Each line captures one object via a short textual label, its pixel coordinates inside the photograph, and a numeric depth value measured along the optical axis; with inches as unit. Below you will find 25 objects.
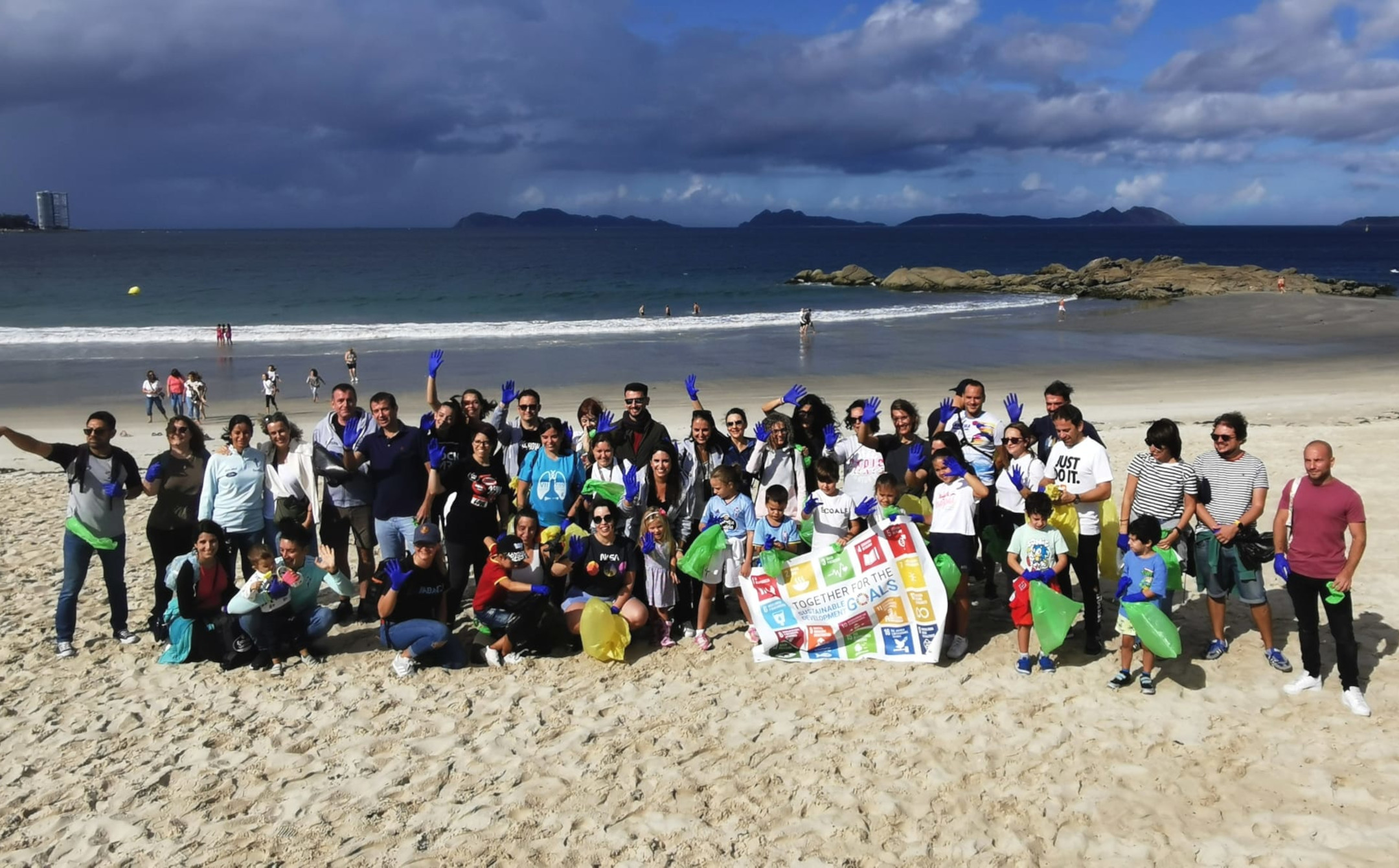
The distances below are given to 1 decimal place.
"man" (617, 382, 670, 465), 285.7
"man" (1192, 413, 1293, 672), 235.0
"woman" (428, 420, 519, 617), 274.5
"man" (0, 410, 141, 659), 258.2
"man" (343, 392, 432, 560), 277.9
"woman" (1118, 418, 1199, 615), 238.5
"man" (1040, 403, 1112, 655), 249.3
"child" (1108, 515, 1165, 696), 229.5
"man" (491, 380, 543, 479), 295.7
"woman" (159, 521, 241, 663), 253.3
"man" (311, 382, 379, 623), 281.6
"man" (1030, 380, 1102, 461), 256.8
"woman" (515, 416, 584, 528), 278.8
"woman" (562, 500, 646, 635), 265.4
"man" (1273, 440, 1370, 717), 215.0
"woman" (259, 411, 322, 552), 277.1
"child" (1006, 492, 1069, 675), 240.7
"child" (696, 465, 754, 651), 265.7
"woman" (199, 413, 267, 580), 267.0
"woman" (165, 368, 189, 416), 724.7
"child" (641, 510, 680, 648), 267.6
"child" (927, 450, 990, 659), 256.2
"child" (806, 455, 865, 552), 261.0
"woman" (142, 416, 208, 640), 270.1
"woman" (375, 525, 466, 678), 253.8
